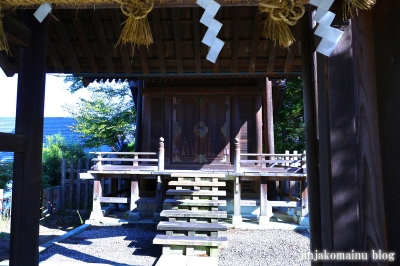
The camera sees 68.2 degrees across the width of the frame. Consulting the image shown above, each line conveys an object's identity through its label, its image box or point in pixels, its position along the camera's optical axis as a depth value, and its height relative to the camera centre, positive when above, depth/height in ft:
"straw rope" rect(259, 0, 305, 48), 5.35 +2.66
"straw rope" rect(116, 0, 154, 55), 5.54 +2.68
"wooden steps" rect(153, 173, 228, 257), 18.16 -4.45
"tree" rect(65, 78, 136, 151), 55.01 +7.09
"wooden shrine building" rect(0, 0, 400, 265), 4.50 +1.42
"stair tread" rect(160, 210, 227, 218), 20.59 -4.22
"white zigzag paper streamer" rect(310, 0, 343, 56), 4.49 +1.89
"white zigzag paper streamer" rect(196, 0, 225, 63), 5.02 +2.11
